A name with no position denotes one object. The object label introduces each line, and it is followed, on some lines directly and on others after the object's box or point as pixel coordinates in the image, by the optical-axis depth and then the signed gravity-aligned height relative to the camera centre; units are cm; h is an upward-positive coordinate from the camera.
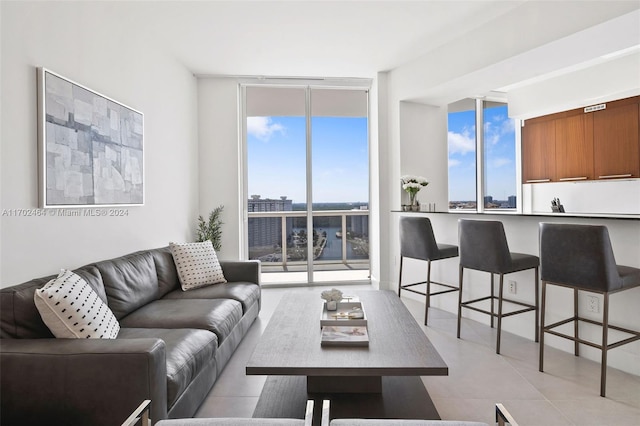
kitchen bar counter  245 -6
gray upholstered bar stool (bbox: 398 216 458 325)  349 -33
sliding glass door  520 +51
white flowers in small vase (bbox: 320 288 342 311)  248 -59
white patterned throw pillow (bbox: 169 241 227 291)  328 -49
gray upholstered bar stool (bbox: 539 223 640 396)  221 -36
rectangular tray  218 -65
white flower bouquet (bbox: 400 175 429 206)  431 +30
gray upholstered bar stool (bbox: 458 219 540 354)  284 -37
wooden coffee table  164 -69
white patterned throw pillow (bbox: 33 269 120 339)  174 -47
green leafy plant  475 -22
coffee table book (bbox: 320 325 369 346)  190 -67
